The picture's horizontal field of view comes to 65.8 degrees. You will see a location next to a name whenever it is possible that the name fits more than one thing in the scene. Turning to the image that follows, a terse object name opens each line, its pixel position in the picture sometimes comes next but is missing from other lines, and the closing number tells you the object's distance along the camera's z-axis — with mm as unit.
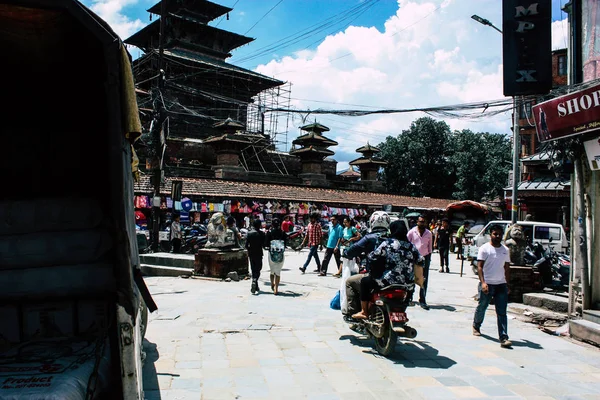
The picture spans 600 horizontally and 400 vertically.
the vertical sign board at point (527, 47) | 10164
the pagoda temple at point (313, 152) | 33781
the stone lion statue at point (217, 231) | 11898
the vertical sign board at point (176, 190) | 17719
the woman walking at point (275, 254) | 9867
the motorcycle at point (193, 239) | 18250
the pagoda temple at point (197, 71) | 32406
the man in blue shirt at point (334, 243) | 12922
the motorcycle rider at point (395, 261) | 5863
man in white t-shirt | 6531
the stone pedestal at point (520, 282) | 9430
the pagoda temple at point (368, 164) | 39000
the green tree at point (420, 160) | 50969
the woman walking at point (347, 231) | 12453
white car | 16062
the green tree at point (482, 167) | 46969
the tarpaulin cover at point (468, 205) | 29906
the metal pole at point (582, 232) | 7301
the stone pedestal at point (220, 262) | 11791
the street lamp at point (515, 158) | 15930
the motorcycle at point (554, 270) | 10664
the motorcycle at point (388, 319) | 5652
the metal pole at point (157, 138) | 15891
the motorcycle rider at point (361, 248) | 6152
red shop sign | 6961
